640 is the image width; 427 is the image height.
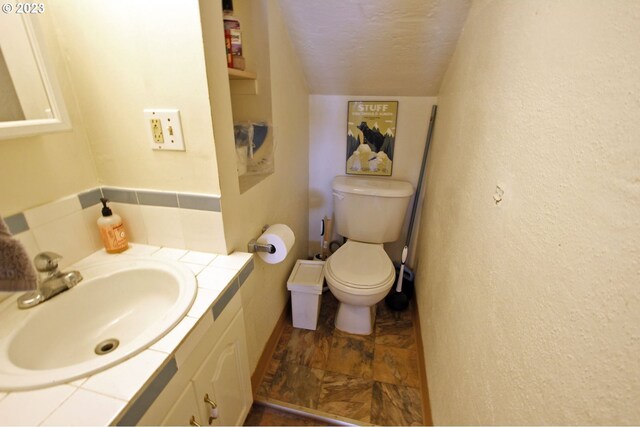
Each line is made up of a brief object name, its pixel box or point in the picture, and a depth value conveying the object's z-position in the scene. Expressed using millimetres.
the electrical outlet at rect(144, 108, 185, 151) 820
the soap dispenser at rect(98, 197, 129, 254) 912
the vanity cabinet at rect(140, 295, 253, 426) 646
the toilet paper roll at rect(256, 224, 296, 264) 1156
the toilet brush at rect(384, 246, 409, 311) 1819
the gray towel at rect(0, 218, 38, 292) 438
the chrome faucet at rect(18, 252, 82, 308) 688
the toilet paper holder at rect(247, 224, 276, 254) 1138
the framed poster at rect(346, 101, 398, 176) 1782
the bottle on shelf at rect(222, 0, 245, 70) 1005
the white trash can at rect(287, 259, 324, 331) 1571
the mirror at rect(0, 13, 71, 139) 647
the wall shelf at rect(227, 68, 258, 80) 991
